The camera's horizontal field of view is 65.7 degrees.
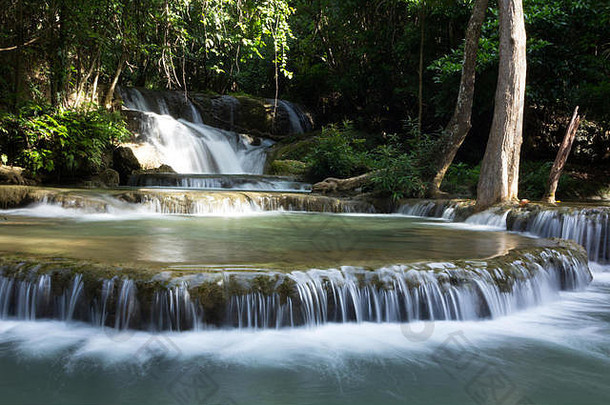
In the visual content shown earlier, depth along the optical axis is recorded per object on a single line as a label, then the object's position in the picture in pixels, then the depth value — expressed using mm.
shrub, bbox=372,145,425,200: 11602
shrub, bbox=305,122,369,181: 14086
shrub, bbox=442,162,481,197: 13711
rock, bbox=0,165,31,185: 11027
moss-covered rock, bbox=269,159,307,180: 15820
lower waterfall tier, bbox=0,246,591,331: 3662
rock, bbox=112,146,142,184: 14789
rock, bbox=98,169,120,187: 13359
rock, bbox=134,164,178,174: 15301
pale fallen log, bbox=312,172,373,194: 12820
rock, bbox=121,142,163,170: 15723
